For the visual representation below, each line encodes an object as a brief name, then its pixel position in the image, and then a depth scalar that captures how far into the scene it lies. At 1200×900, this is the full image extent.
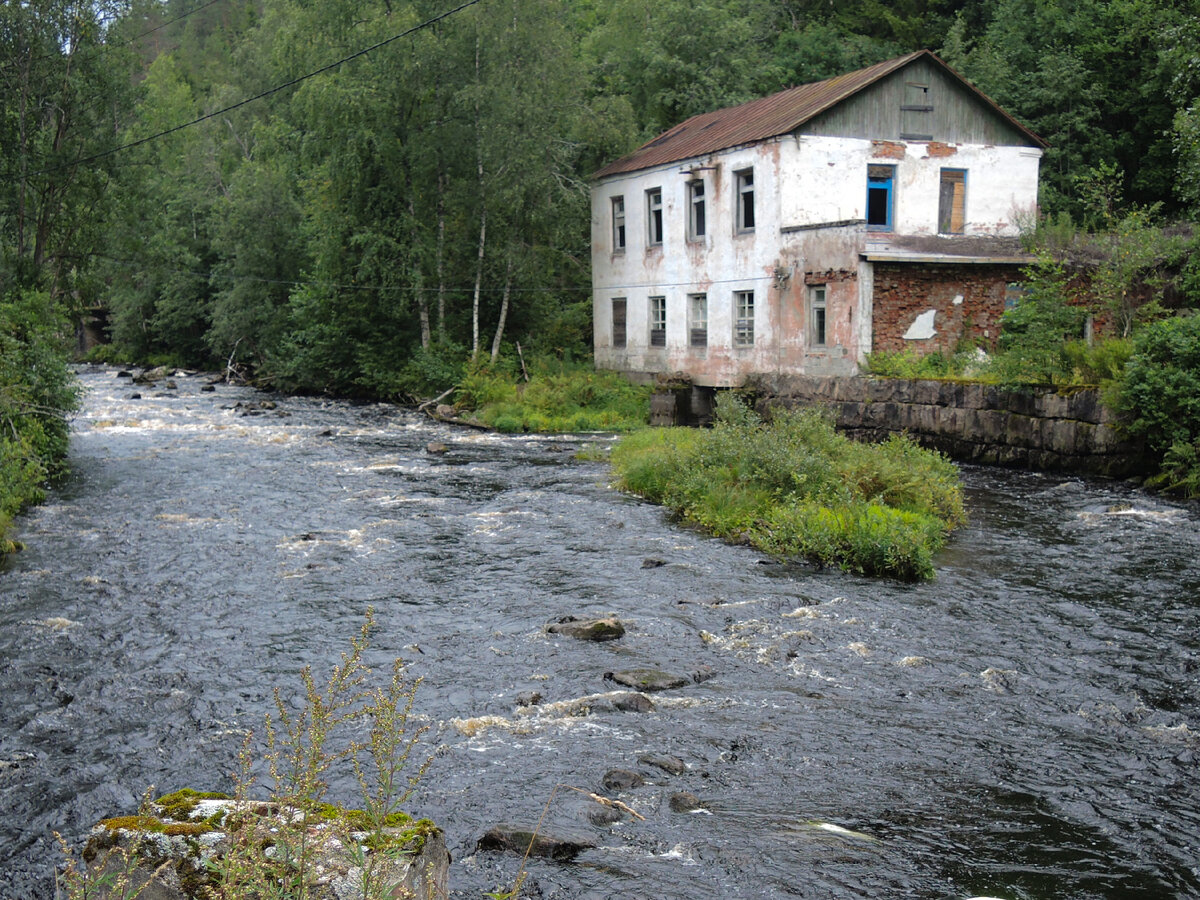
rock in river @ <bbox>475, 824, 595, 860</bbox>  6.68
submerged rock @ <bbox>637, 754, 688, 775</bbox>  7.88
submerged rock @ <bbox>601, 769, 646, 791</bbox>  7.60
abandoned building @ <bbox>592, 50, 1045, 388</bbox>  26.92
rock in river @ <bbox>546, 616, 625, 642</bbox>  11.23
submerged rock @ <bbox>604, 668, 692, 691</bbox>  9.70
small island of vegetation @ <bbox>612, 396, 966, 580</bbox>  14.09
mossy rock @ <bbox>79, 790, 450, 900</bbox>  3.88
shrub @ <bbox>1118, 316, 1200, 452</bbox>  18.33
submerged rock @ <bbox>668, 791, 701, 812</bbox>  7.25
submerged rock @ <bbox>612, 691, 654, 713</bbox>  9.16
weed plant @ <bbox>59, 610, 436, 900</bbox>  3.71
